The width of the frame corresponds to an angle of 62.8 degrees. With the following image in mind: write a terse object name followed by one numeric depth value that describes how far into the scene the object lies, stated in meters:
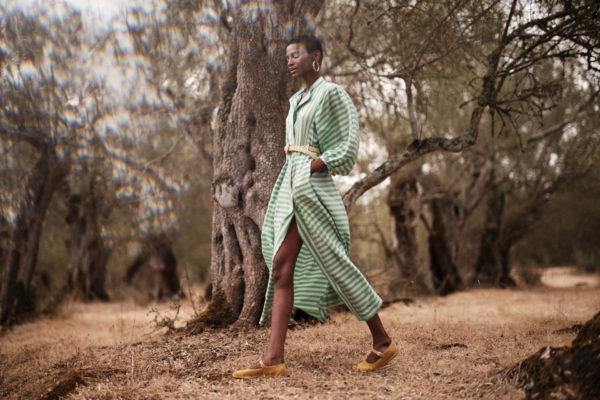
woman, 3.11
